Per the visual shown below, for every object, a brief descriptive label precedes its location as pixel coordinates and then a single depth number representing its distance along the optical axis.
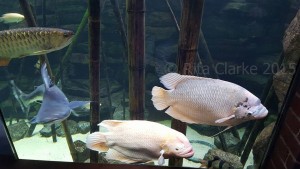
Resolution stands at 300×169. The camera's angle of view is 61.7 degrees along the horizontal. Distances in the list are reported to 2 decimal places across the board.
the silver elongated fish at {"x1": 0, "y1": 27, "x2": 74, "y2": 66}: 1.54
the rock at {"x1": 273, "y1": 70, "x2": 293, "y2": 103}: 2.34
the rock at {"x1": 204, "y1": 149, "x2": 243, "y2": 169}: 2.56
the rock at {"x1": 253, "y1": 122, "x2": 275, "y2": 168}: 2.61
